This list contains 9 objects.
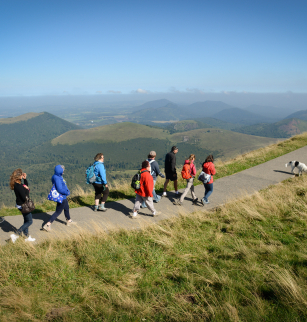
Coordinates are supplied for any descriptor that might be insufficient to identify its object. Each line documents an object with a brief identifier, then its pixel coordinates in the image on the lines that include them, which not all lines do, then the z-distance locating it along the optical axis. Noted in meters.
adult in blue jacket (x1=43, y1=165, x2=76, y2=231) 5.48
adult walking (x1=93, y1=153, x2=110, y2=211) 6.39
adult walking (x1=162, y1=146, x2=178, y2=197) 7.40
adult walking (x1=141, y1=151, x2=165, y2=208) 6.95
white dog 9.06
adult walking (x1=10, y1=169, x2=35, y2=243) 5.02
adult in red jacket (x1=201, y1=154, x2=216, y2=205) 6.88
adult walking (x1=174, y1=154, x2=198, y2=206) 6.88
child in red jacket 5.86
